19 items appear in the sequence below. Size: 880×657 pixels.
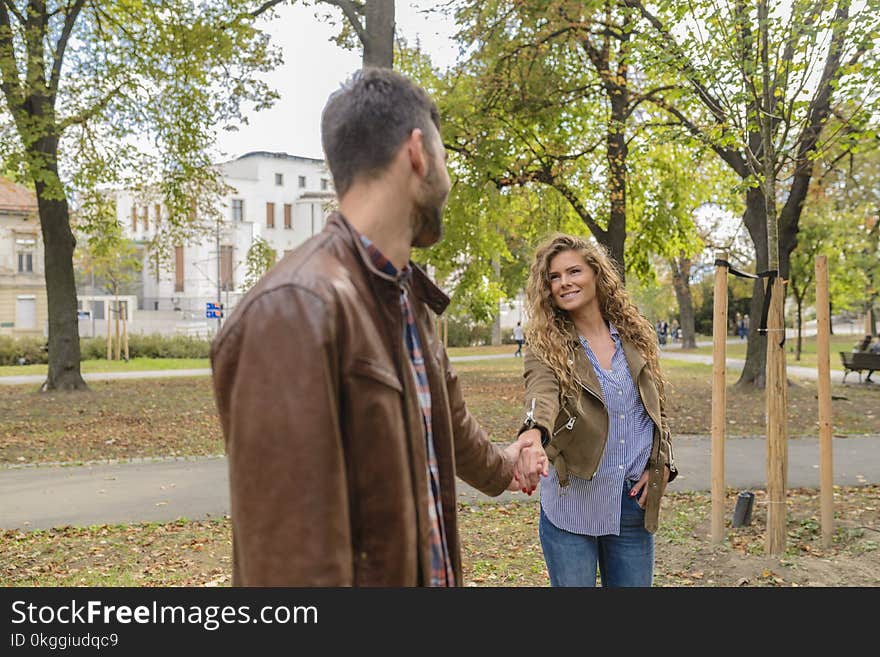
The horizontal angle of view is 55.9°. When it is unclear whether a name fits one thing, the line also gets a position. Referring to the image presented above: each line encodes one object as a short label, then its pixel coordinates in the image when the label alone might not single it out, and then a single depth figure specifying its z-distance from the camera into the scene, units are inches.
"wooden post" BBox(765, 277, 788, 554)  246.4
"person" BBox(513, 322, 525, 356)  1476.4
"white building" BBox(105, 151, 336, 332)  2527.1
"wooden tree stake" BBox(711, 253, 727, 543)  252.4
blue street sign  1585.0
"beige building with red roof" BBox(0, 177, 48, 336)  2048.5
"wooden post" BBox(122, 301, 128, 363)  1296.8
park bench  792.9
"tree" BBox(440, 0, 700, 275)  644.7
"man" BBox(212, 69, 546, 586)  59.7
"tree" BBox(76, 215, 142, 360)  786.2
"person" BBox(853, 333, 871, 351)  1073.5
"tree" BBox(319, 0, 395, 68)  439.8
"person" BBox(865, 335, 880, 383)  978.7
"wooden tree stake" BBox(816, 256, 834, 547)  257.4
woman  133.5
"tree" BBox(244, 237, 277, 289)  1239.5
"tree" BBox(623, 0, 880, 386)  262.7
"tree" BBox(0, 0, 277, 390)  636.7
